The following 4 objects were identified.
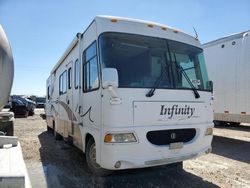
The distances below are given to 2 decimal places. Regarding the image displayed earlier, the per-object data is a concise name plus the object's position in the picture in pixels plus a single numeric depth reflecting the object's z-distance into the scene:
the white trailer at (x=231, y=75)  5.75
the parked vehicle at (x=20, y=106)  14.71
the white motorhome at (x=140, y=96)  2.82
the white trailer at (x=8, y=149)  2.16
